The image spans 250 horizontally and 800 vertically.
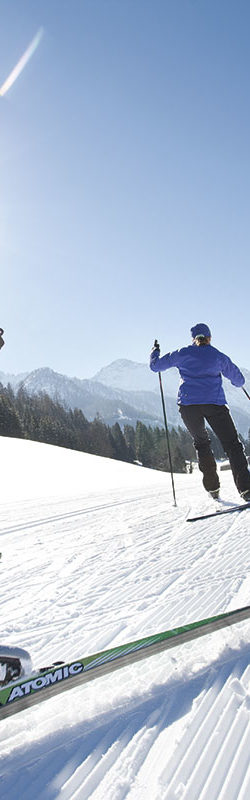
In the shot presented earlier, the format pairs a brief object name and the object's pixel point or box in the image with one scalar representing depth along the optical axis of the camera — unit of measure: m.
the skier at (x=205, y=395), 4.52
